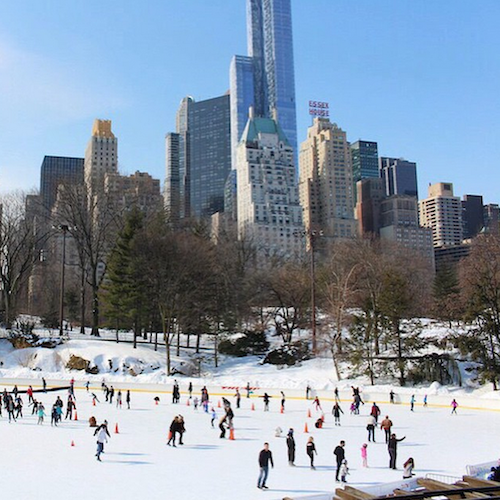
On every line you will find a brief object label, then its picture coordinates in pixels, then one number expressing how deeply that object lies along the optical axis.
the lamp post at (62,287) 51.75
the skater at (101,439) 18.78
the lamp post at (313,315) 45.62
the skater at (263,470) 15.45
